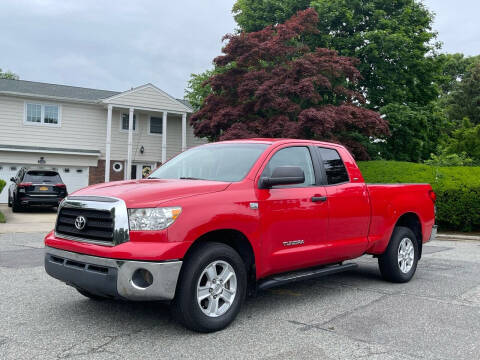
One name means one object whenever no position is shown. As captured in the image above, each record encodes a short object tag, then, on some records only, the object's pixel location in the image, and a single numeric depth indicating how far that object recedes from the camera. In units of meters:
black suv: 17.86
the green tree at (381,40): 21.97
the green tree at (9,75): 57.57
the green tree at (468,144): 23.52
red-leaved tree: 17.09
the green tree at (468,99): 40.25
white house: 24.11
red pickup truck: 4.01
